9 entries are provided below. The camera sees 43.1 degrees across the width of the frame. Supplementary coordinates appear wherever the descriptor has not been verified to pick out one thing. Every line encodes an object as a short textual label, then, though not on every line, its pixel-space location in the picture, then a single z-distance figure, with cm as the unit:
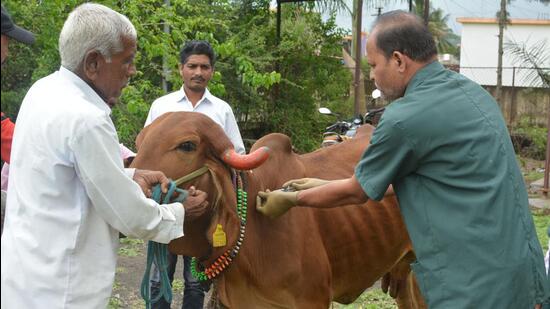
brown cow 312
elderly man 234
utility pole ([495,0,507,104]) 1695
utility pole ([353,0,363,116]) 1083
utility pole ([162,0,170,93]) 690
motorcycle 570
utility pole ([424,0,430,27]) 994
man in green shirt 251
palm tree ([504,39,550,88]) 1234
